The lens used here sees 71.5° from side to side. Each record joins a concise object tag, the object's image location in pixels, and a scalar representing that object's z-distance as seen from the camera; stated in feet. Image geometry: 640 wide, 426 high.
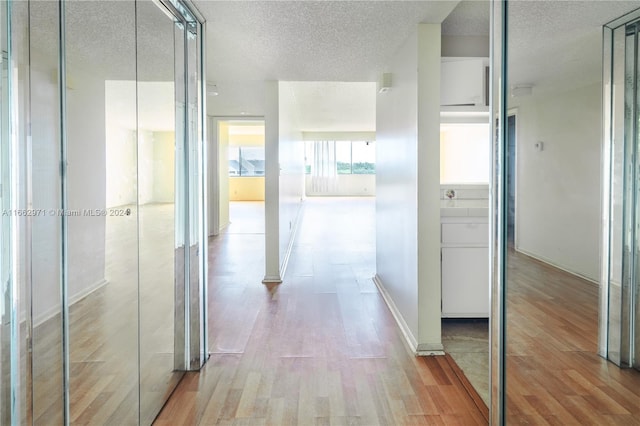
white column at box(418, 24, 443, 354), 9.43
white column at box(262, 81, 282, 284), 16.11
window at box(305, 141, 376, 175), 54.70
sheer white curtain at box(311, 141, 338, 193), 53.57
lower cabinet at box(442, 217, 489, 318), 10.99
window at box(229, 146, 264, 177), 55.47
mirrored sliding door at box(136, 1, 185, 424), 6.64
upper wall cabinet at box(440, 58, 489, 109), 10.86
